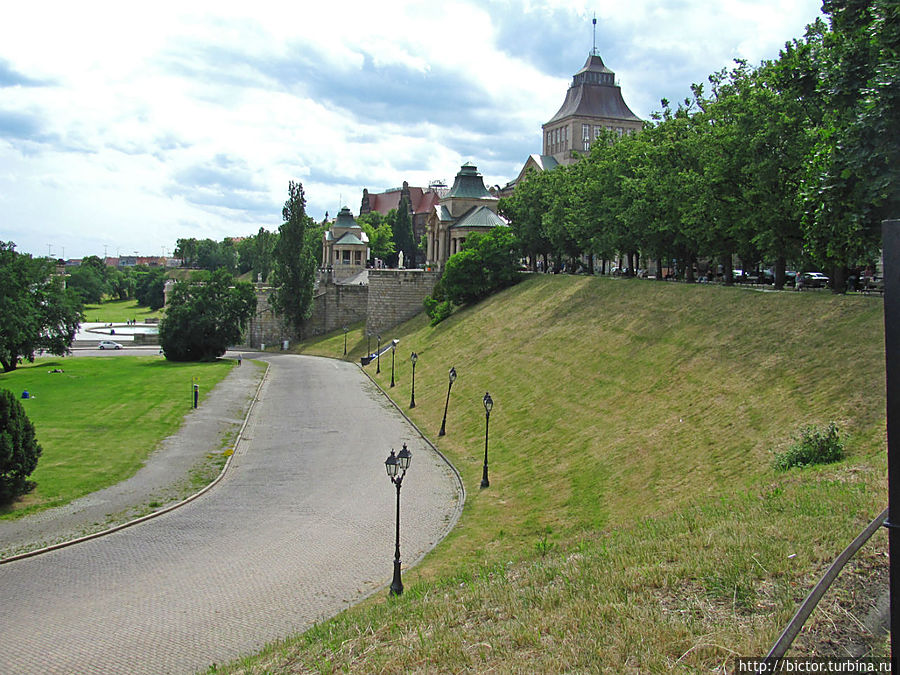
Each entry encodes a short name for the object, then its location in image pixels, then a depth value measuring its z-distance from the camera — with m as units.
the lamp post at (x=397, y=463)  16.08
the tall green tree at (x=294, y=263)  75.44
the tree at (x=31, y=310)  54.25
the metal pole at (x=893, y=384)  4.84
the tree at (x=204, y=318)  65.81
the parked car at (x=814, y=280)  40.88
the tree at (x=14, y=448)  20.17
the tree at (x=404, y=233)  118.94
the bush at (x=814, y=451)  15.51
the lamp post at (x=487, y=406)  23.73
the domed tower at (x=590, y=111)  105.19
